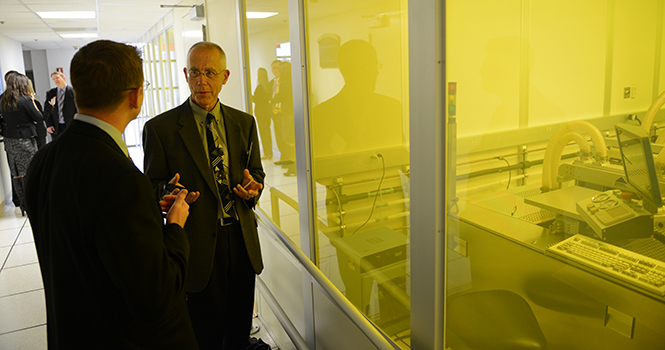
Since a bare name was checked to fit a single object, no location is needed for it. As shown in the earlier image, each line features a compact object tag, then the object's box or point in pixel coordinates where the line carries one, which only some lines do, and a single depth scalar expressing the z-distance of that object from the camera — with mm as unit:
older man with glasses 2068
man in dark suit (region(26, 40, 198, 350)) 1172
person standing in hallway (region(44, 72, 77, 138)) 7418
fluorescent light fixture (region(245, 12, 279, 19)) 2564
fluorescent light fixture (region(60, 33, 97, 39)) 10596
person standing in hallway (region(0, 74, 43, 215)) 6039
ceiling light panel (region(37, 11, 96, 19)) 7055
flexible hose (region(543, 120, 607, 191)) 1191
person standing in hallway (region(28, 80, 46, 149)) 6445
